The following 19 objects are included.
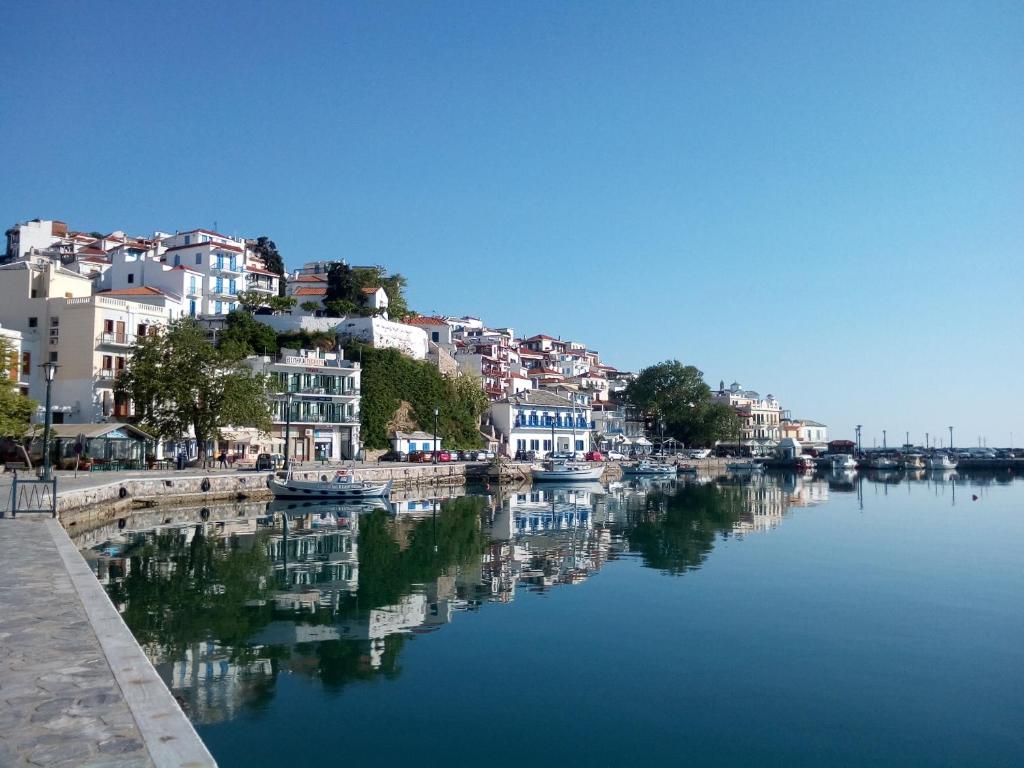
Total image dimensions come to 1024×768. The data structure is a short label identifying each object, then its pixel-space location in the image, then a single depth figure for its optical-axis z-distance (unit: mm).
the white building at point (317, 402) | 62031
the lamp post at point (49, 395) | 28594
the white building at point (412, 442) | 70562
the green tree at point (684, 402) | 112438
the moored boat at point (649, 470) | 83062
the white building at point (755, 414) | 138250
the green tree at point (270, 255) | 100500
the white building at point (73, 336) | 51531
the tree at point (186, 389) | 48875
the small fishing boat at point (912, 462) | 117062
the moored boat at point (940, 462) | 115588
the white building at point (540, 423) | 86250
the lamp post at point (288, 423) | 54200
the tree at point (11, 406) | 36188
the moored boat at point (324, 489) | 45625
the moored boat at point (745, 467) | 105025
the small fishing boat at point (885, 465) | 115562
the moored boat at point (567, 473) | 69625
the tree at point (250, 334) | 66688
